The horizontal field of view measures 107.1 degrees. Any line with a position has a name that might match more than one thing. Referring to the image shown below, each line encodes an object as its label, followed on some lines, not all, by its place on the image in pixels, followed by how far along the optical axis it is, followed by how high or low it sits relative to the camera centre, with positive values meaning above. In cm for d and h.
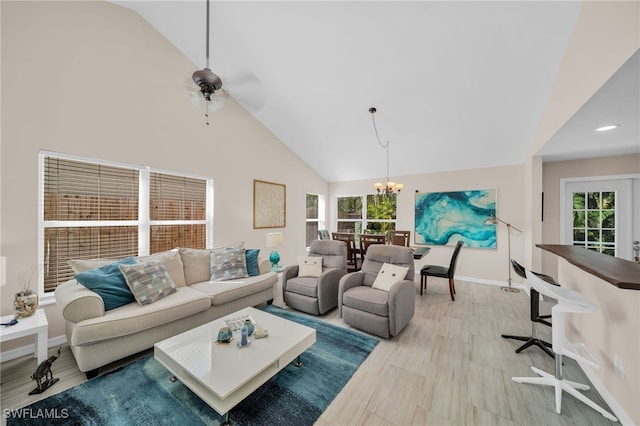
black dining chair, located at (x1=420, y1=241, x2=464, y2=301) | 371 -94
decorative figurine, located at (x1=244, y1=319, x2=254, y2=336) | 197 -96
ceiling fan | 204 +112
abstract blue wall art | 464 -9
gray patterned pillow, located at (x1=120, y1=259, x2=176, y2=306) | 237 -72
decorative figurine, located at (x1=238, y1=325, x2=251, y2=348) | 181 -98
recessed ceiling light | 243 +91
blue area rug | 157 -136
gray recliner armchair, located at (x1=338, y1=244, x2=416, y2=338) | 251 -95
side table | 183 -93
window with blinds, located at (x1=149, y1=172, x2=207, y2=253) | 330 +3
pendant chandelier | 413 +48
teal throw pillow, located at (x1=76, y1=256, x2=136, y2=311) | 220 -68
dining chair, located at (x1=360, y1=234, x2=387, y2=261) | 403 -47
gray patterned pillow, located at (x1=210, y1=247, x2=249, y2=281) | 323 -72
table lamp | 416 -53
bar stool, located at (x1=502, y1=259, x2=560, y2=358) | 222 -112
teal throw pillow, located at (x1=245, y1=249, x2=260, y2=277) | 347 -74
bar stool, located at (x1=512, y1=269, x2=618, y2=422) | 160 -91
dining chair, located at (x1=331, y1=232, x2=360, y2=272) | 436 -68
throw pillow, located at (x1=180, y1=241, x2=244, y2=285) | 312 -70
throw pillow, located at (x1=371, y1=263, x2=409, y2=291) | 285 -76
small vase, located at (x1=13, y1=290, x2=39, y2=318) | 209 -82
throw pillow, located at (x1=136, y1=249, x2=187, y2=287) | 291 -65
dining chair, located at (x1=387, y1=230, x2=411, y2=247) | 429 -48
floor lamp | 420 -23
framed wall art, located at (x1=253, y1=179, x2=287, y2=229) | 457 +17
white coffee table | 146 -103
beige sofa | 193 -95
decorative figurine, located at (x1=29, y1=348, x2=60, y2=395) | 175 -125
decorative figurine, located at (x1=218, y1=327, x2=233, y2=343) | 186 -97
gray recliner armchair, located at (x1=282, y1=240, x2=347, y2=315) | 311 -97
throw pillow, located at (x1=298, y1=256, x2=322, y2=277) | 346 -79
